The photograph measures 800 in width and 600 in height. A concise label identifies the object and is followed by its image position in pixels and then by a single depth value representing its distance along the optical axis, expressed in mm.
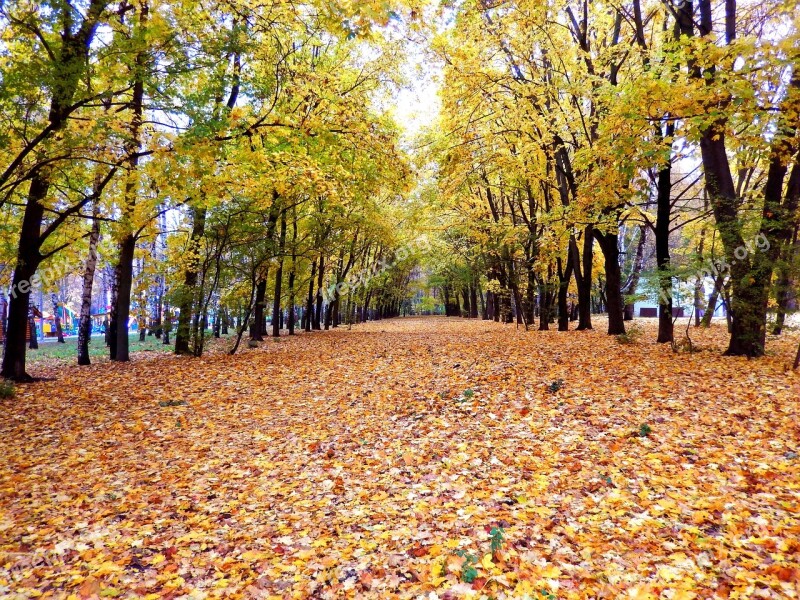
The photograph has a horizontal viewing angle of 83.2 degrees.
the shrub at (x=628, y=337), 12359
